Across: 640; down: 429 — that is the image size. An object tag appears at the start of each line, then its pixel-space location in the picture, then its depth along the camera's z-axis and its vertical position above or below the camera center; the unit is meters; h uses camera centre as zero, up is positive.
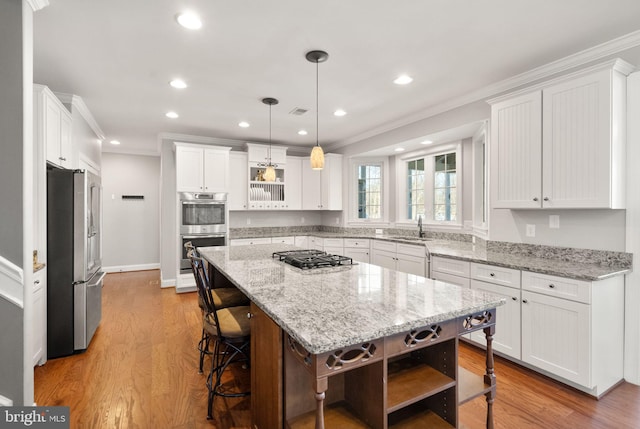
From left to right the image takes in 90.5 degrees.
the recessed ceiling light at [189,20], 2.10 +1.31
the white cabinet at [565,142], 2.34 +0.57
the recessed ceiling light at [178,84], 3.18 +1.33
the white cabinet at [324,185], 6.04 +0.53
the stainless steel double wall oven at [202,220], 5.09 -0.11
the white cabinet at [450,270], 3.04 -0.58
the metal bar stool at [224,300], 2.65 -0.74
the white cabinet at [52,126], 2.69 +0.81
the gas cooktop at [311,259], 2.32 -0.36
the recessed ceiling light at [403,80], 3.10 +1.32
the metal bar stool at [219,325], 2.04 -0.74
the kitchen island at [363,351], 1.16 -0.54
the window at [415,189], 5.16 +0.40
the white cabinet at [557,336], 2.22 -0.92
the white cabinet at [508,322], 2.62 -0.93
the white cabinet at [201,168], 5.10 +0.75
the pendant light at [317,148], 2.61 +0.57
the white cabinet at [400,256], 4.04 -0.61
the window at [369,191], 5.87 +0.41
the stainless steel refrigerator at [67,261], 2.89 -0.44
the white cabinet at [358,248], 5.21 -0.59
